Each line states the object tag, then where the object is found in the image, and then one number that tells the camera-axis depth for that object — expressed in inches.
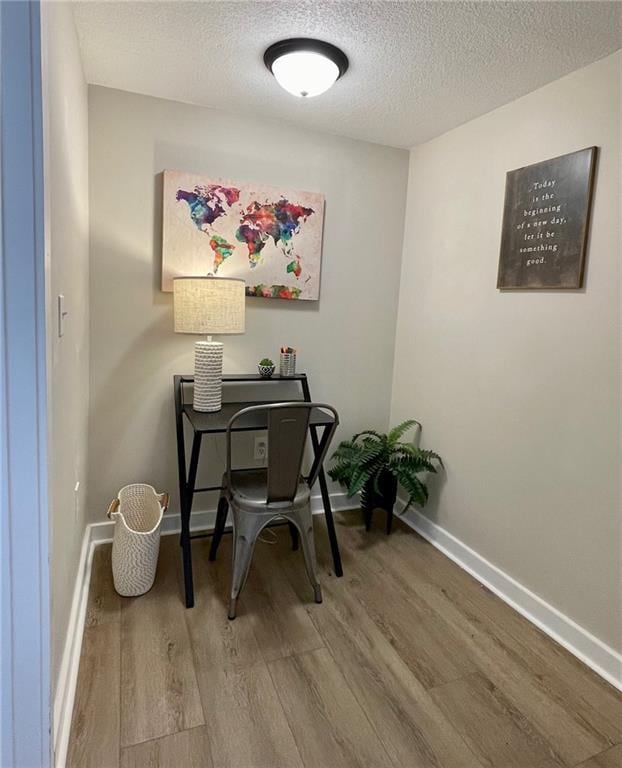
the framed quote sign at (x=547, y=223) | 67.2
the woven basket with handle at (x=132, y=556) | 73.9
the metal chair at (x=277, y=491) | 68.0
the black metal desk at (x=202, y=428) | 75.5
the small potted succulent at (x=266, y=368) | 93.6
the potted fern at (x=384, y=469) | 94.7
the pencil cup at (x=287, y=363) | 94.8
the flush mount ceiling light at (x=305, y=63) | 63.5
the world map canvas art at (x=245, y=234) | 86.4
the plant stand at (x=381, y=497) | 98.0
